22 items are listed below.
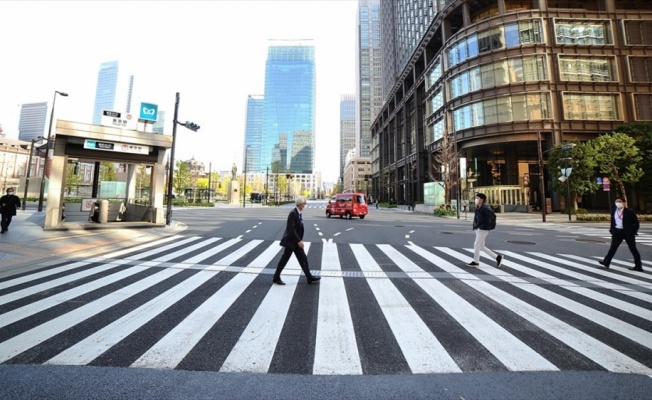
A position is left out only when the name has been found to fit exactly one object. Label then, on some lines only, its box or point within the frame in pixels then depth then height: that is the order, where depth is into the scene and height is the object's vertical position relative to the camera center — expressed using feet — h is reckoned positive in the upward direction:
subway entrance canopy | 41.45 +9.53
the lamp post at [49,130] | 69.24 +21.31
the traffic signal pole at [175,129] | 51.65 +16.21
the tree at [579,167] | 88.48 +15.81
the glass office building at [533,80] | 106.42 +54.53
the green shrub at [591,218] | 75.77 -0.51
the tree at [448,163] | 113.70 +21.86
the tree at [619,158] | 84.12 +18.10
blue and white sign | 48.65 +17.82
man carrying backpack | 24.49 -0.94
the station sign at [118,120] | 44.62 +15.32
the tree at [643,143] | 87.20 +23.69
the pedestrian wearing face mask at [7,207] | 37.37 +0.61
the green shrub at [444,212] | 101.18 +1.11
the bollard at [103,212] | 48.44 +0.04
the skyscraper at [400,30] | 175.61 +143.46
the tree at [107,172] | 158.61 +24.17
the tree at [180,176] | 166.85 +22.70
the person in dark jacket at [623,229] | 24.38 -1.13
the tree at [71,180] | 137.84 +17.40
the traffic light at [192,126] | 52.47 +16.60
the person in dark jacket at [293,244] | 18.72 -2.04
